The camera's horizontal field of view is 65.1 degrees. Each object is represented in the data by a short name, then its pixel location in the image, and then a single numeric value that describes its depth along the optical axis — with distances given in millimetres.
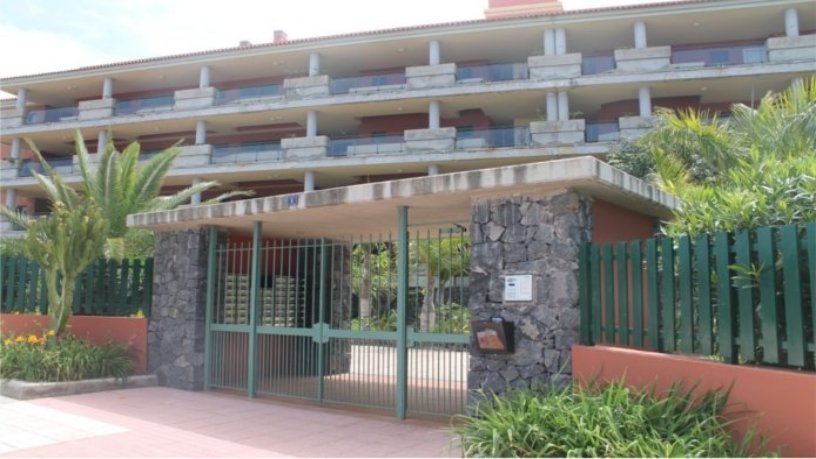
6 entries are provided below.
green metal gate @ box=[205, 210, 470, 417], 8211
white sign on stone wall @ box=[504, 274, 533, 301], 6900
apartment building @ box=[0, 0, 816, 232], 25469
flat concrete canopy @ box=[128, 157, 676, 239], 6547
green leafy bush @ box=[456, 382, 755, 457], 4828
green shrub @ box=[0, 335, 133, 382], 9859
